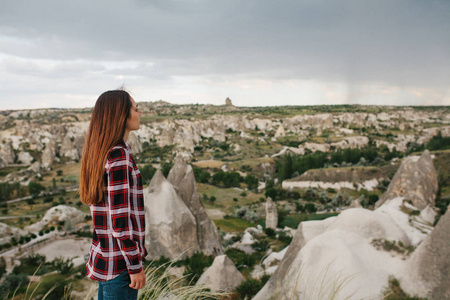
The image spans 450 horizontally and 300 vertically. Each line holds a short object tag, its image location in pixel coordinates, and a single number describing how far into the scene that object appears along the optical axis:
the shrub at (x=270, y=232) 24.48
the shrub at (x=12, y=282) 11.53
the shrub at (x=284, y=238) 21.60
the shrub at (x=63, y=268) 12.80
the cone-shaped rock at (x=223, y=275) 10.24
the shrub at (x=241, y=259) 15.92
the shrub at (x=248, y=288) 10.25
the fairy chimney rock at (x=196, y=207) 16.31
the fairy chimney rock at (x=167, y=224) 15.09
